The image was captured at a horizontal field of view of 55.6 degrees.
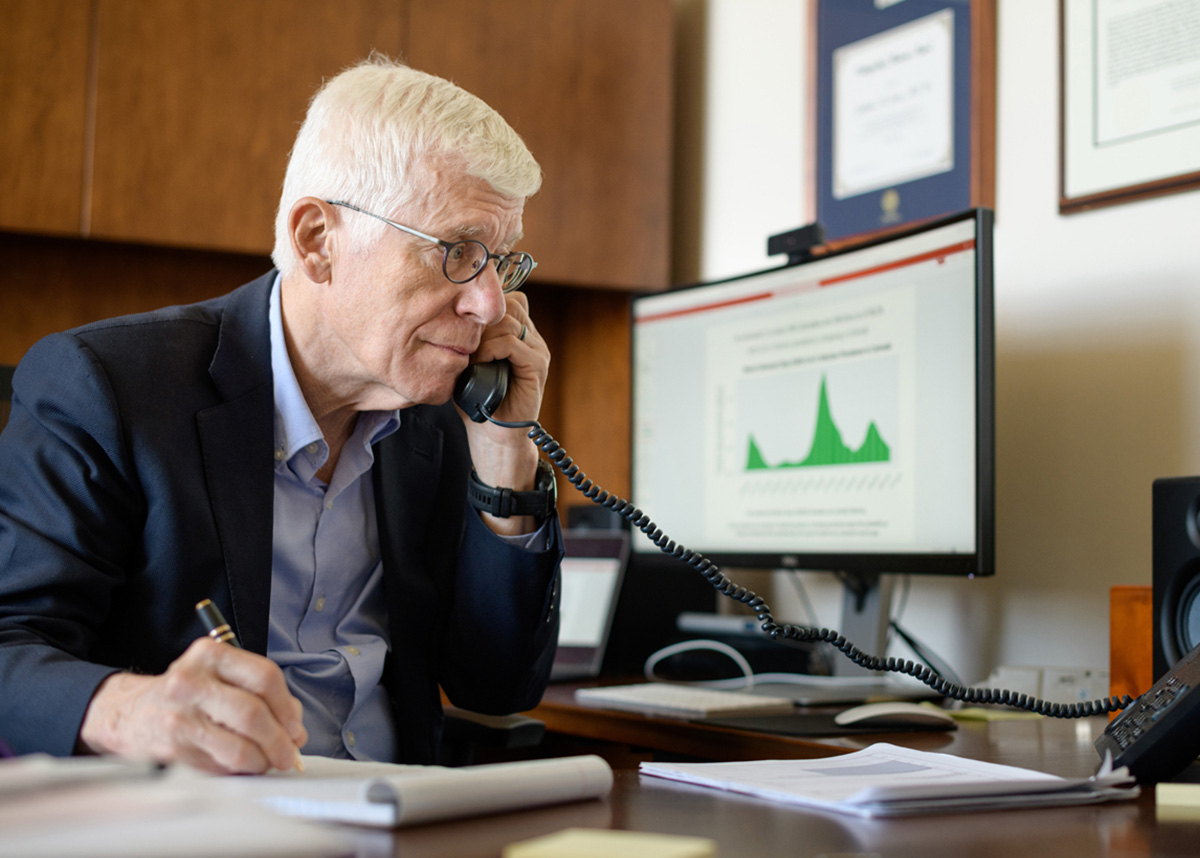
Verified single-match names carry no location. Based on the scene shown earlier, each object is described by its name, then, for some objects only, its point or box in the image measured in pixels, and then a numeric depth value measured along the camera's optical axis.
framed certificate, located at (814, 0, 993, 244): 1.73
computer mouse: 1.22
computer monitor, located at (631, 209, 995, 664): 1.44
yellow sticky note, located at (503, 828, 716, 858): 0.51
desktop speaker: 1.11
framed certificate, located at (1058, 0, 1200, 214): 1.46
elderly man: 1.06
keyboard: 1.34
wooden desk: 0.65
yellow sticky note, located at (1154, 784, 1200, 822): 0.80
